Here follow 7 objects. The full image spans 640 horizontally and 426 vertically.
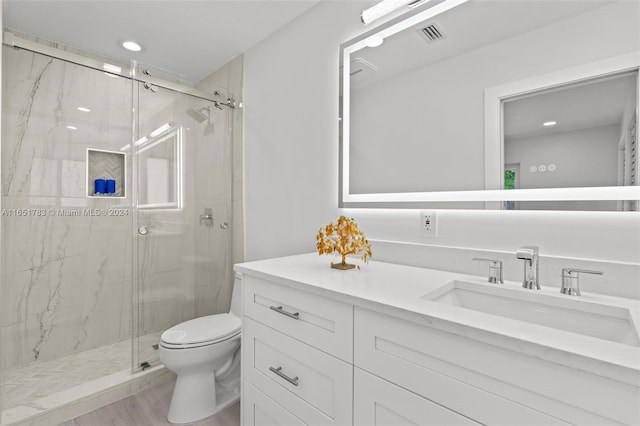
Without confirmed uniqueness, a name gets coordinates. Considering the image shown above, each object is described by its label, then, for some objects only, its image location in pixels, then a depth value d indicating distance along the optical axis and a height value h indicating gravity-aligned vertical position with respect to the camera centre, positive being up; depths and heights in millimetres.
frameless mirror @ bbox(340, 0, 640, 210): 993 +421
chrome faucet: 968 -168
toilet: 1635 -821
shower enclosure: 2035 -59
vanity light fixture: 1405 +948
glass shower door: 2033 +1
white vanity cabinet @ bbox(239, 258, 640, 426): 601 -375
